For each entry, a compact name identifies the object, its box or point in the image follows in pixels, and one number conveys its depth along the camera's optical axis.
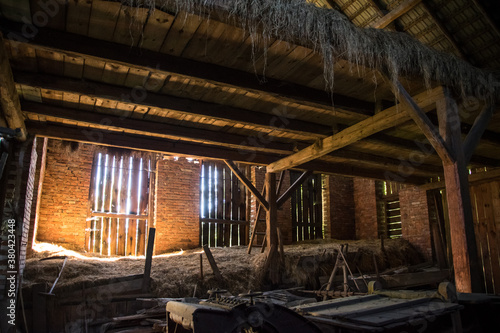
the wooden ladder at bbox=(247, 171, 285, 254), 9.33
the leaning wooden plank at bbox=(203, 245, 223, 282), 7.43
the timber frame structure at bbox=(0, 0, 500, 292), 3.76
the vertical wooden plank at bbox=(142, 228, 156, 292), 6.73
